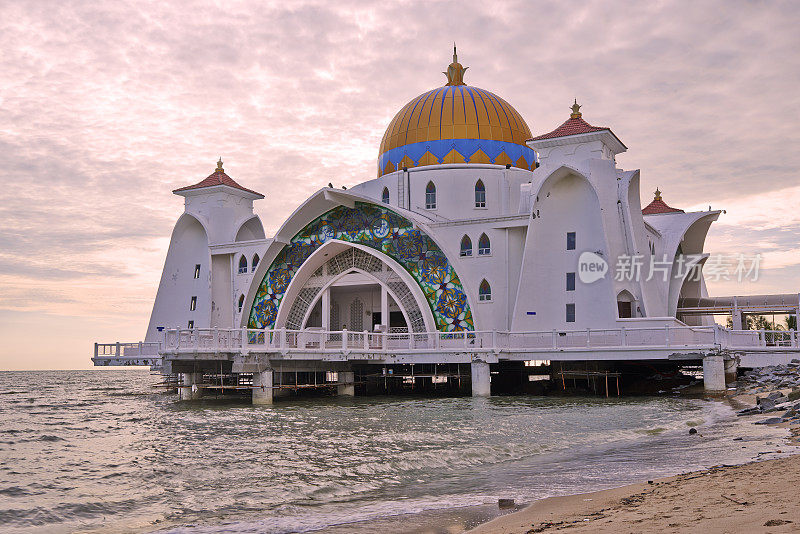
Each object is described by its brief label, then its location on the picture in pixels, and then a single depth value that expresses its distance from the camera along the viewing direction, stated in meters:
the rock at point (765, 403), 16.75
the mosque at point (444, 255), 27.80
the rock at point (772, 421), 14.19
